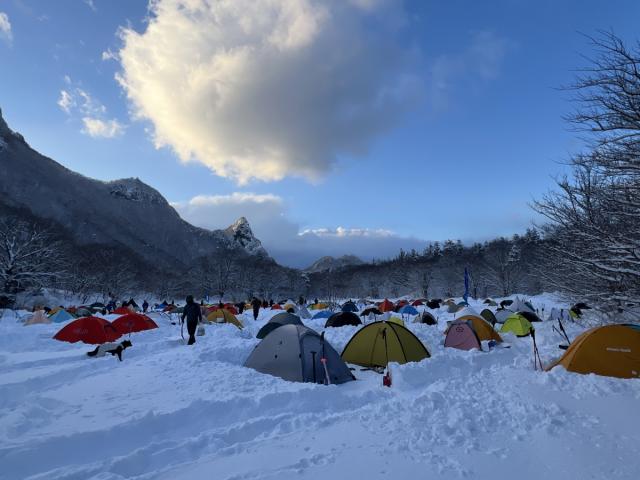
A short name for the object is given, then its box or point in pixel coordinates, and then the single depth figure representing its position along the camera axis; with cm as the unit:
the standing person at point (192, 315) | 1293
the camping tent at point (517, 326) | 1719
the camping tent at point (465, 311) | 2277
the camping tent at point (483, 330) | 1483
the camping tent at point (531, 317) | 2375
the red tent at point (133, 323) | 1755
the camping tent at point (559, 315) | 2226
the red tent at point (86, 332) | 1417
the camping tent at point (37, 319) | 2249
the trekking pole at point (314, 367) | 844
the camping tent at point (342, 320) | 2050
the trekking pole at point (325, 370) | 831
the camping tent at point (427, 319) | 2341
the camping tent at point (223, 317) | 2186
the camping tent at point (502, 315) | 2253
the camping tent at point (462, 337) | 1307
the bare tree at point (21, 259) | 3656
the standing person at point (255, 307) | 2538
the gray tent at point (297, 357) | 855
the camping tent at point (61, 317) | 2491
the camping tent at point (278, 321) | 1540
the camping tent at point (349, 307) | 3450
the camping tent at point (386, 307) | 3630
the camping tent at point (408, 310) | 3122
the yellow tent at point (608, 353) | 820
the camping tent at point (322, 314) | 2844
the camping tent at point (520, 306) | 2791
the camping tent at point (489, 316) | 2210
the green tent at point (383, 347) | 1059
